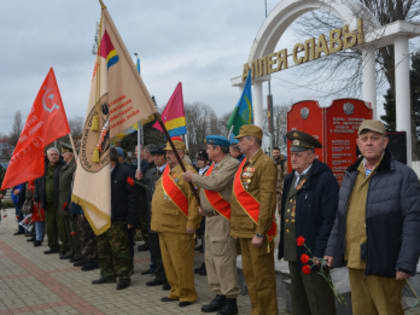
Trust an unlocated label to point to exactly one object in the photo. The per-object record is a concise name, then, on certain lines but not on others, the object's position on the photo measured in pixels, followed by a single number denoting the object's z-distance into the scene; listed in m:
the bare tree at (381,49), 12.94
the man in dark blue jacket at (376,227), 2.82
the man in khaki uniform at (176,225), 5.29
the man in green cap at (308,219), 3.54
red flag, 6.45
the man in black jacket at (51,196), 8.84
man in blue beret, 4.73
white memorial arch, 10.32
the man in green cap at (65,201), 8.03
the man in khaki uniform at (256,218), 4.18
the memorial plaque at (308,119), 5.66
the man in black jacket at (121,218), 6.19
